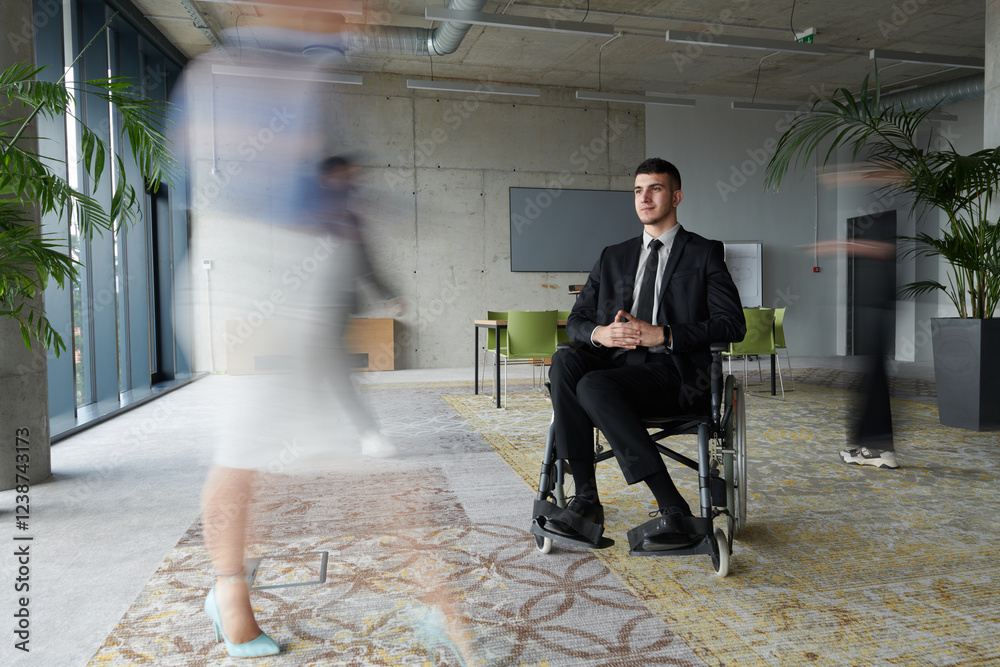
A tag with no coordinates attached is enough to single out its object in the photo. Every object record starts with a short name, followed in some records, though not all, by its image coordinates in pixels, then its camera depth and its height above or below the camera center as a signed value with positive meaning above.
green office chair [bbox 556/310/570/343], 6.03 -0.19
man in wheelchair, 1.95 -0.13
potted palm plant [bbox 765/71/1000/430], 4.07 +0.40
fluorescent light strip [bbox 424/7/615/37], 6.08 +2.76
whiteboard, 10.32 +0.64
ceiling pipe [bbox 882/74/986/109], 8.54 +2.89
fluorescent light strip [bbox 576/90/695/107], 8.02 +2.65
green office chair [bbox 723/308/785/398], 5.72 -0.21
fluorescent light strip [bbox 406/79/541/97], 7.69 +2.73
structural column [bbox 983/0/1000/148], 4.61 +1.59
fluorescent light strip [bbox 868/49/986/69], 6.99 +2.73
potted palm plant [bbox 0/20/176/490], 2.37 +0.39
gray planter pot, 4.21 -0.44
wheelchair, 1.89 -0.54
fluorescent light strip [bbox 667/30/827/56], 6.45 +2.67
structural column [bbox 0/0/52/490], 2.96 -0.26
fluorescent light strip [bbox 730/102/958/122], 8.36 +2.61
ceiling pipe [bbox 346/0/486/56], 7.09 +3.11
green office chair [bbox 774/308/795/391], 6.21 -0.21
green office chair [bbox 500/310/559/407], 5.65 -0.20
